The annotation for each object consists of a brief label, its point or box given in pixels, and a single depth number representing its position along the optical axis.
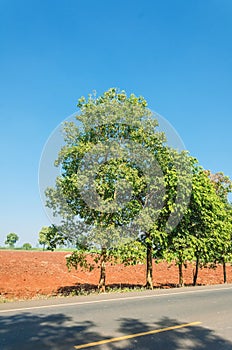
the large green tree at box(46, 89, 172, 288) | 16.98
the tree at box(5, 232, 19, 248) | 177.38
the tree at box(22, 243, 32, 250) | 154.40
